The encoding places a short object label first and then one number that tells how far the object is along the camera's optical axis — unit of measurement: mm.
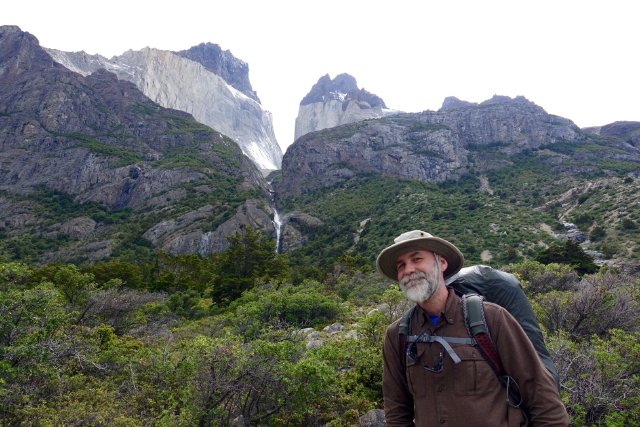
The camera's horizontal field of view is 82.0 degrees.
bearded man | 2182
